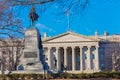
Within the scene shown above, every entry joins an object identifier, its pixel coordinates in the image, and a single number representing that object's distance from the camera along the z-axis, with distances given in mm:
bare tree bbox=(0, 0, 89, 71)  35031
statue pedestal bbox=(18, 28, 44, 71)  31875
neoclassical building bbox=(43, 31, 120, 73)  110062
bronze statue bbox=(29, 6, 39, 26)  31667
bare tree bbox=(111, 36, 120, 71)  102750
